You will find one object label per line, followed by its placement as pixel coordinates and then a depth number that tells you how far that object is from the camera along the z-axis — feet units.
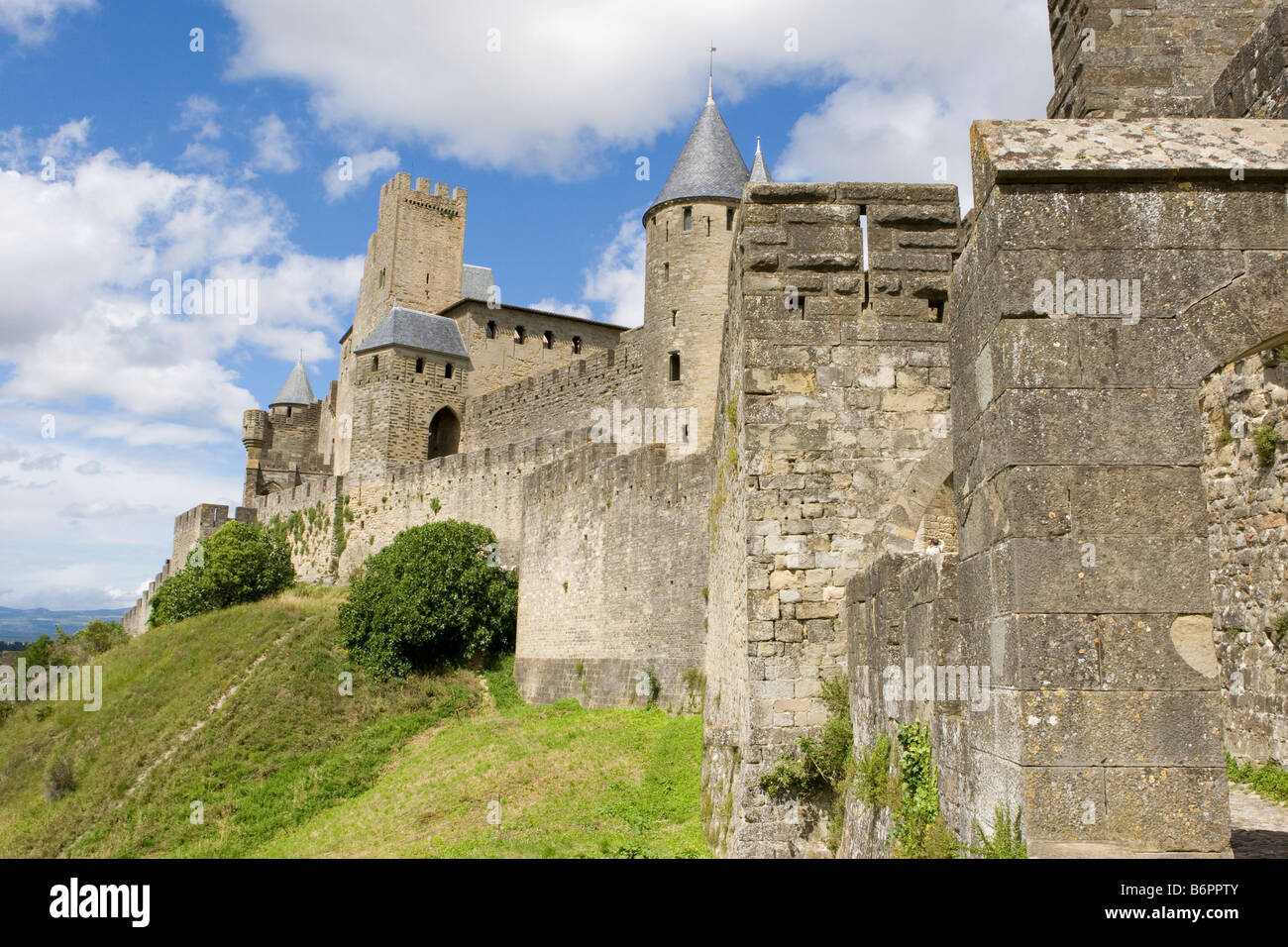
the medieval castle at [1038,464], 12.68
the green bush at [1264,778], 24.89
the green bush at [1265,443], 28.63
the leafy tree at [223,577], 110.52
